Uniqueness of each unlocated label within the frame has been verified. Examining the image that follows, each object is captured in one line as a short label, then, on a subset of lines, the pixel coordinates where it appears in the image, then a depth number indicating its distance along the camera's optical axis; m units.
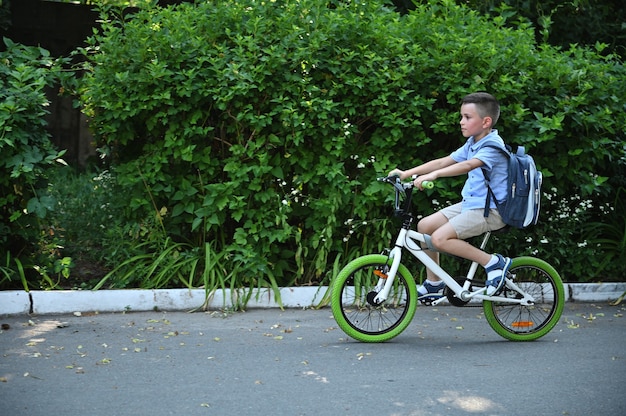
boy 12.30
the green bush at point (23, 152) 13.82
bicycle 12.32
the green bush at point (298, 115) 14.66
